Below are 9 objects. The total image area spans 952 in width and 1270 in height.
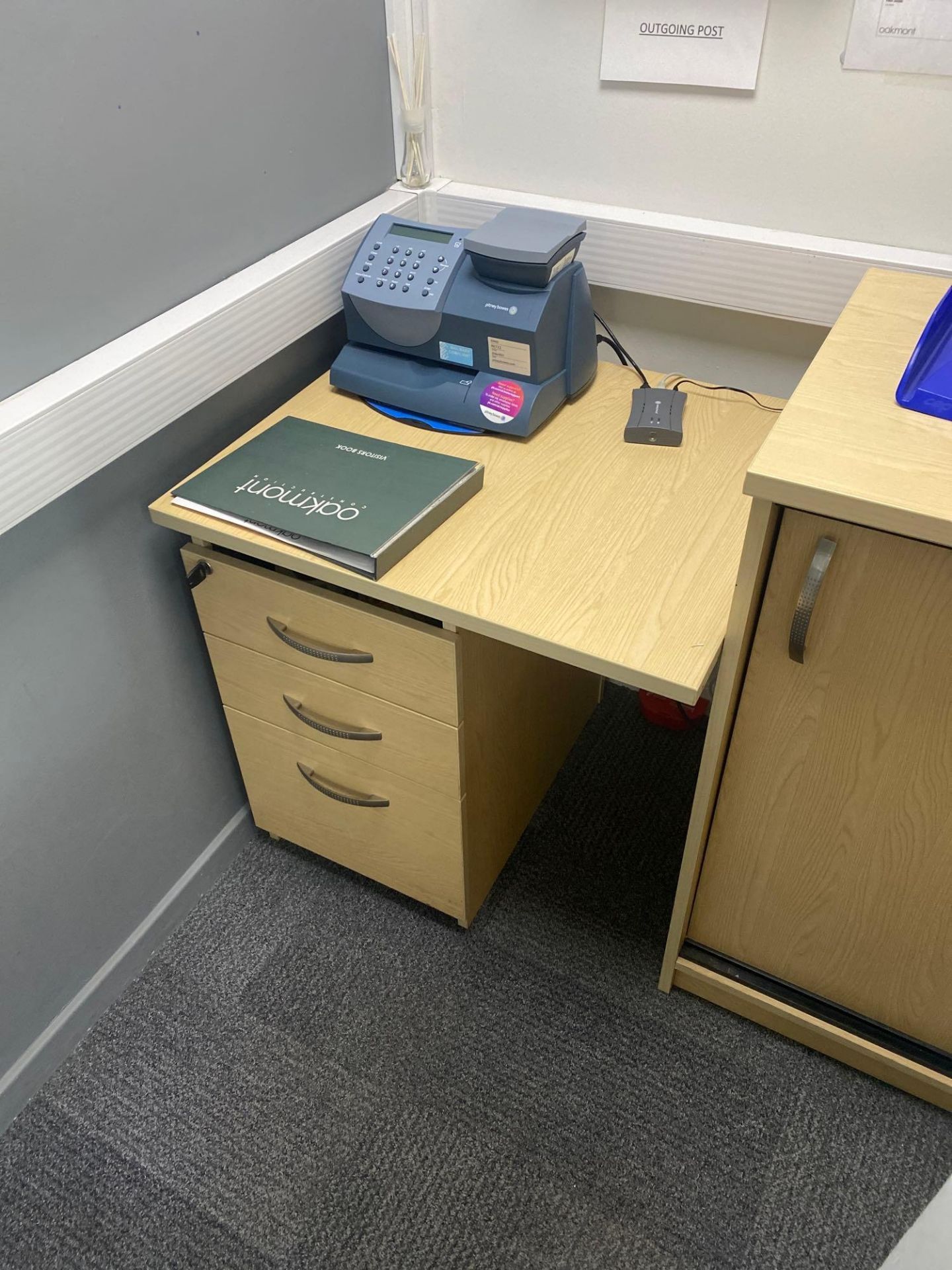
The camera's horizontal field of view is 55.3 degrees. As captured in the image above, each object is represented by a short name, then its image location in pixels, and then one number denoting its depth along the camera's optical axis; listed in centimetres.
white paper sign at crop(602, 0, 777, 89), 123
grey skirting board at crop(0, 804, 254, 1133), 132
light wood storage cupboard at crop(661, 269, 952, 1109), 84
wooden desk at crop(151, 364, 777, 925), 104
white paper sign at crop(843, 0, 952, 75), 112
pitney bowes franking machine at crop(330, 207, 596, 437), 124
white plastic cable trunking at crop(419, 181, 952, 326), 130
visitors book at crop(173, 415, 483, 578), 108
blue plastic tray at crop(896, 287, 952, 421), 89
